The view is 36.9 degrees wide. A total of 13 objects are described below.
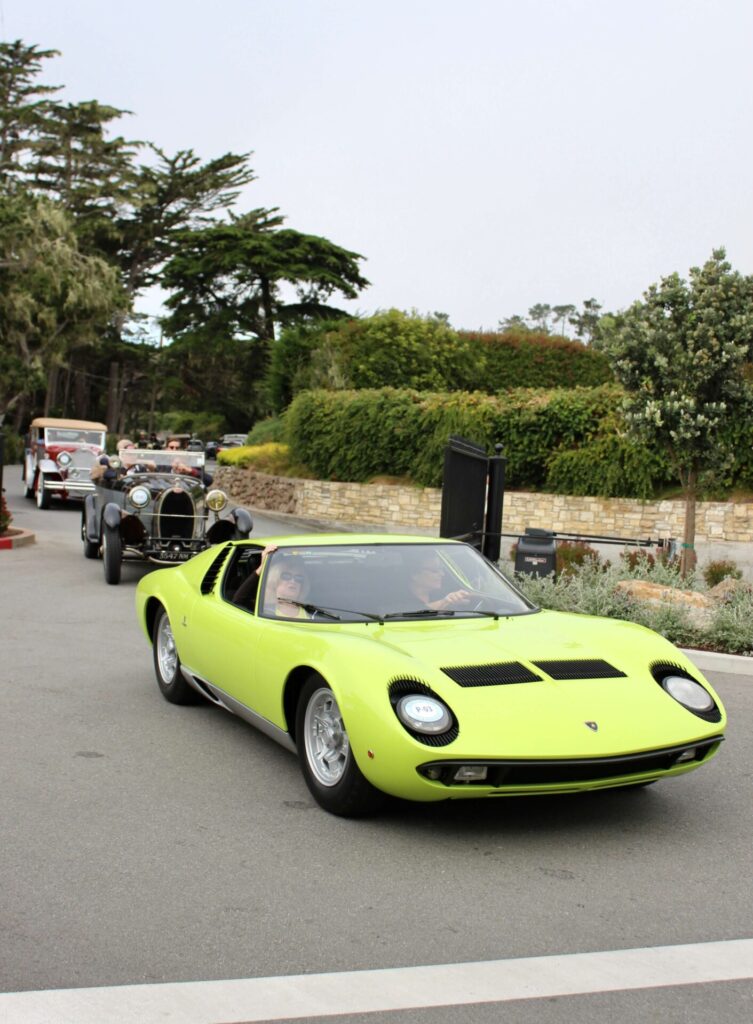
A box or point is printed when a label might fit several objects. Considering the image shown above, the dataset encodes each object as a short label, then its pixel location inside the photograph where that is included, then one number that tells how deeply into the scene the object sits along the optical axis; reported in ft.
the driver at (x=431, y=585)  20.84
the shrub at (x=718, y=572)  52.70
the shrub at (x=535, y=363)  126.93
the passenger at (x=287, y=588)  20.47
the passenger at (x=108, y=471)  56.08
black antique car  49.85
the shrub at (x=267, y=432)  120.98
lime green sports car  15.78
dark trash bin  43.98
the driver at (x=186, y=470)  63.16
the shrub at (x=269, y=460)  102.42
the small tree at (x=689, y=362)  48.96
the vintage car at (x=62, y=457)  95.55
